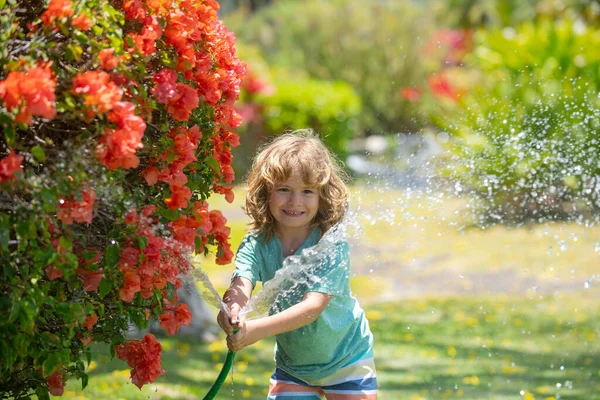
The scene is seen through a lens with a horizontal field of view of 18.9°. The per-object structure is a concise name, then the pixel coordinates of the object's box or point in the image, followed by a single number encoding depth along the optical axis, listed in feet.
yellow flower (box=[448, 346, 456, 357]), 36.88
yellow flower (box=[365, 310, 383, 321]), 43.37
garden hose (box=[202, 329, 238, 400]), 18.21
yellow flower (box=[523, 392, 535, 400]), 29.93
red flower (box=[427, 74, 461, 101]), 84.25
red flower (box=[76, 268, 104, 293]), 16.08
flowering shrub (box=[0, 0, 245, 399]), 14.41
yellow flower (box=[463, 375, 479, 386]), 32.21
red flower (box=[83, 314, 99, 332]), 16.56
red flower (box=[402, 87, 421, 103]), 102.09
